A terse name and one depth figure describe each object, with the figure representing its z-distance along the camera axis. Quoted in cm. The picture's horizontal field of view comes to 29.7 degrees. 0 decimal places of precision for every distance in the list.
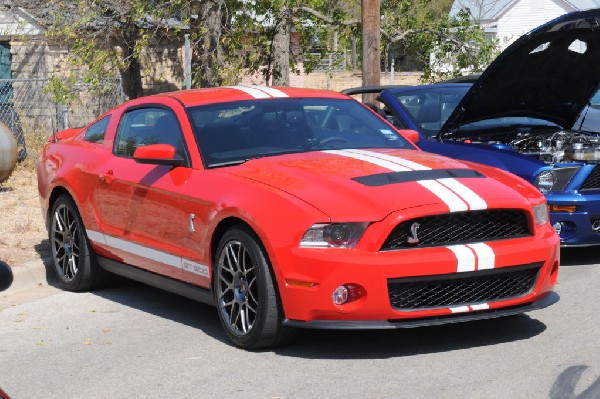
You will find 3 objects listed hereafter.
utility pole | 1625
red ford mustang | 620
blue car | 910
